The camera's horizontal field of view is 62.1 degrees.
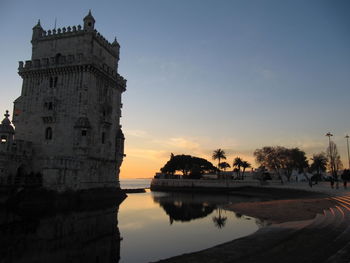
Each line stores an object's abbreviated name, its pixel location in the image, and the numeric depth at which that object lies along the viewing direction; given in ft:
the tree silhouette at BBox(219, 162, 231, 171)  396.37
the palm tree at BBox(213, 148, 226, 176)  374.84
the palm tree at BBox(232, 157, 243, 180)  366.65
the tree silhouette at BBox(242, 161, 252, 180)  364.19
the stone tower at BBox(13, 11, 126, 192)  134.21
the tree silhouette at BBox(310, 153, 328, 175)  296.30
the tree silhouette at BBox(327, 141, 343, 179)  281.04
